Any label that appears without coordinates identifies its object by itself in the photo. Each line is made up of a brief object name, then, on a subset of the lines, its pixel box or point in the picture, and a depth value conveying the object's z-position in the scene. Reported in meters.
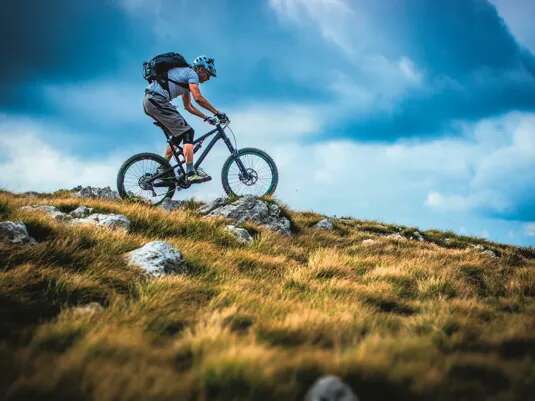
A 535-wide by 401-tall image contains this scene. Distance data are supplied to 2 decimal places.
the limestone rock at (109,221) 6.79
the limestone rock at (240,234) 7.57
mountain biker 9.12
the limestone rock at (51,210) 7.12
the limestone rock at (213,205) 9.77
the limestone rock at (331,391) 2.18
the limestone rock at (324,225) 10.56
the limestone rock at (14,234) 4.93
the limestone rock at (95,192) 12.22
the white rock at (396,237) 10.35
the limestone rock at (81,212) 7.79
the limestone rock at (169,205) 9.66
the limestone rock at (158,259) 5.00
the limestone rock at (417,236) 12.28
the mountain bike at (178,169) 9.55
